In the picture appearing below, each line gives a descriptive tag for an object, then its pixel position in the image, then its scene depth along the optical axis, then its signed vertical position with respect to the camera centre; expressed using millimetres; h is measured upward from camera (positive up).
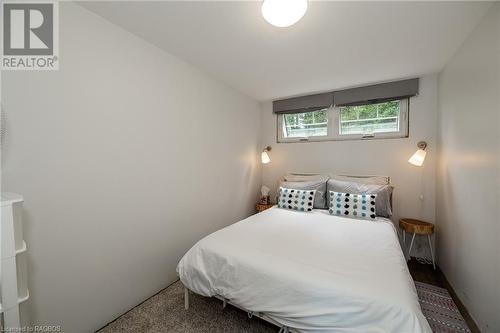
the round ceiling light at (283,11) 1180 +922
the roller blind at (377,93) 2566 +941
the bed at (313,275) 1015 -691
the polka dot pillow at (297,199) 2662 -502
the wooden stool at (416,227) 2287 -768
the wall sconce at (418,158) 2387 +39
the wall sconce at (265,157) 3424 +89
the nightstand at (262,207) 3282 -720
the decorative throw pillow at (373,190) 2400 -359
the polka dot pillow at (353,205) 2342 -519
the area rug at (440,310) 1571 -1293
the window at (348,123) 2773 +599
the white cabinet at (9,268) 931 -485
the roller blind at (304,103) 3088 +958
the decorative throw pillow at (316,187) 2760 -353
